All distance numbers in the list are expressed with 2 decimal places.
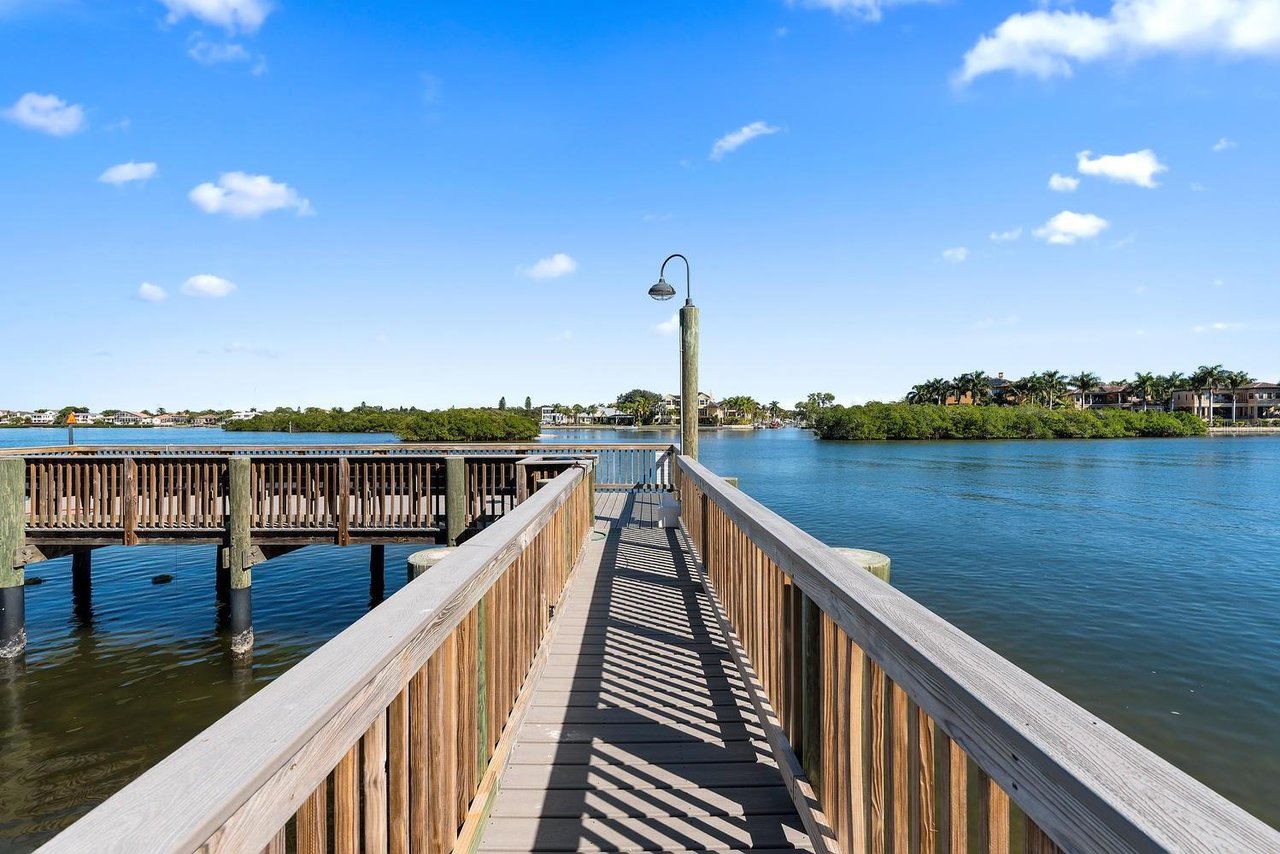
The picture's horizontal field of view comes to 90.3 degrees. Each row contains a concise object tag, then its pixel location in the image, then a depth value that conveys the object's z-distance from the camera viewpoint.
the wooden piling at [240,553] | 8.38
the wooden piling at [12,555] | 8.16
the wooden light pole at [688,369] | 8.84
